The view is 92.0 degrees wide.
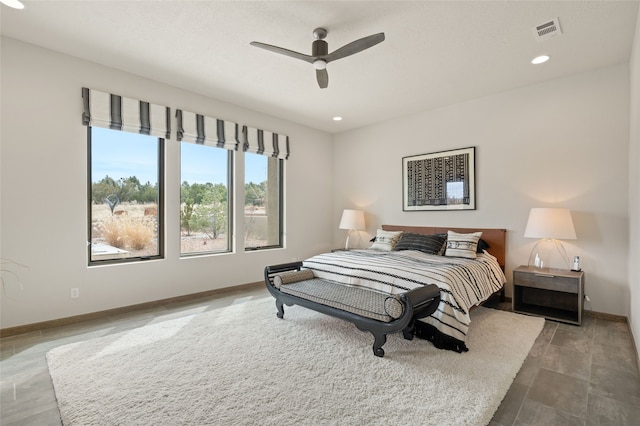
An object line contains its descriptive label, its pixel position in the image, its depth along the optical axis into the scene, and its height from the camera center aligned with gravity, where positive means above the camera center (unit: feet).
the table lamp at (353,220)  18.61 -0.58
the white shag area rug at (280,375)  6.22 -4.07
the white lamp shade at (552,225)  11.38 -0.59
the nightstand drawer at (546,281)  11.10 -2.70
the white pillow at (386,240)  15.83 -1.55
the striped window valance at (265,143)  16.65 +3.87
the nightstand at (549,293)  11.12 -3.47
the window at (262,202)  17.12 +0.54
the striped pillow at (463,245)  13.15 -1.53
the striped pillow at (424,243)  14.16 -1.56
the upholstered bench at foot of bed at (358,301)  8.30 -2.77
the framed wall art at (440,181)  15.26 +1.54
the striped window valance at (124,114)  11.61 +3.94
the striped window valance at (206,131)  14.12 +3.93
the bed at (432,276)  9.04 -2.29
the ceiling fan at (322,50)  8.55 +4.63
